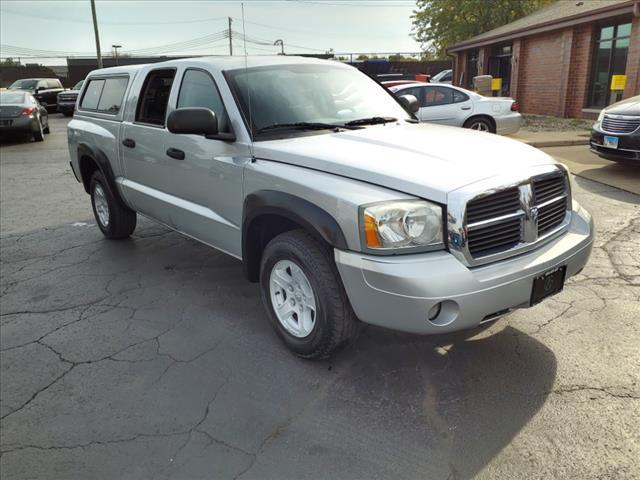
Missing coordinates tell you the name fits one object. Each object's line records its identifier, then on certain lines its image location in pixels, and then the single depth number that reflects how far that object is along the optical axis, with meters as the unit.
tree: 30.41
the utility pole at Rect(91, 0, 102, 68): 32.16
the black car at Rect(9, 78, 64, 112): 26.64
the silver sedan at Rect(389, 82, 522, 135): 11.81
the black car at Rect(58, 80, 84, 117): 25.17
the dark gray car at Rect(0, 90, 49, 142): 15.09
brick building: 15.65
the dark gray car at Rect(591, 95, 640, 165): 7.85
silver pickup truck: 2.70
